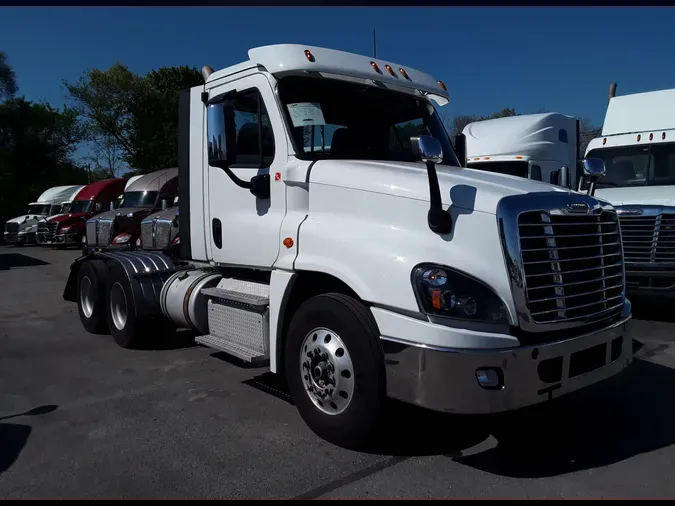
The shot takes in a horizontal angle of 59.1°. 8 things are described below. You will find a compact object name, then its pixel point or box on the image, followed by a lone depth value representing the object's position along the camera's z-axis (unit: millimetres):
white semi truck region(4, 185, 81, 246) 29234
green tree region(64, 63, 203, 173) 38375
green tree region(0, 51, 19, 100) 37575
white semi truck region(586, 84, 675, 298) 8148
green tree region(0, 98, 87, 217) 39219
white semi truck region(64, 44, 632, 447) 3588
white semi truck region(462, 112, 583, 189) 12547
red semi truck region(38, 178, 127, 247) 24859
